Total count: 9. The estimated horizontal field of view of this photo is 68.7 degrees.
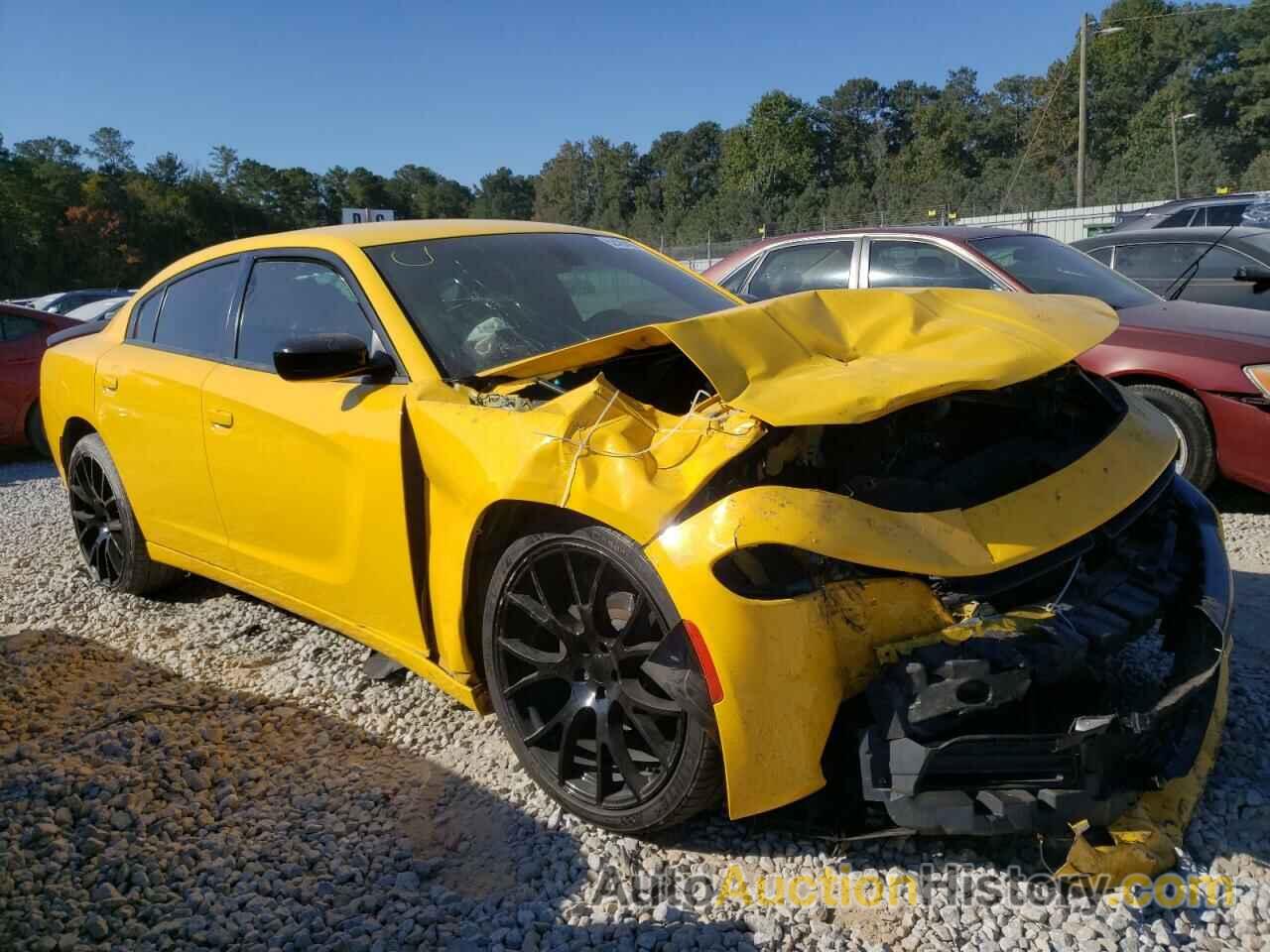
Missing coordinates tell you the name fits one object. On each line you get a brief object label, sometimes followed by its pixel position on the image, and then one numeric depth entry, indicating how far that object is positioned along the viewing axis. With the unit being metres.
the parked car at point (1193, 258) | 7.20
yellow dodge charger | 1.99
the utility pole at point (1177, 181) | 35.47
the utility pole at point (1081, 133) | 23.73
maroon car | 4.72
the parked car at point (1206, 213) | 11.73
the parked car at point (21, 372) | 8.52
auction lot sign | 11.67
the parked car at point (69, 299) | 17.97
